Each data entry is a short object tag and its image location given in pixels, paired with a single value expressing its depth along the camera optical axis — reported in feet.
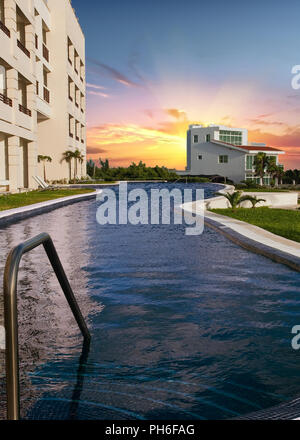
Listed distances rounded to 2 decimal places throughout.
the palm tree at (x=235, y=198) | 58.95
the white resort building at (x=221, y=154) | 215.51
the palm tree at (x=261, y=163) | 198.49
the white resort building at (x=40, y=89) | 86.63
